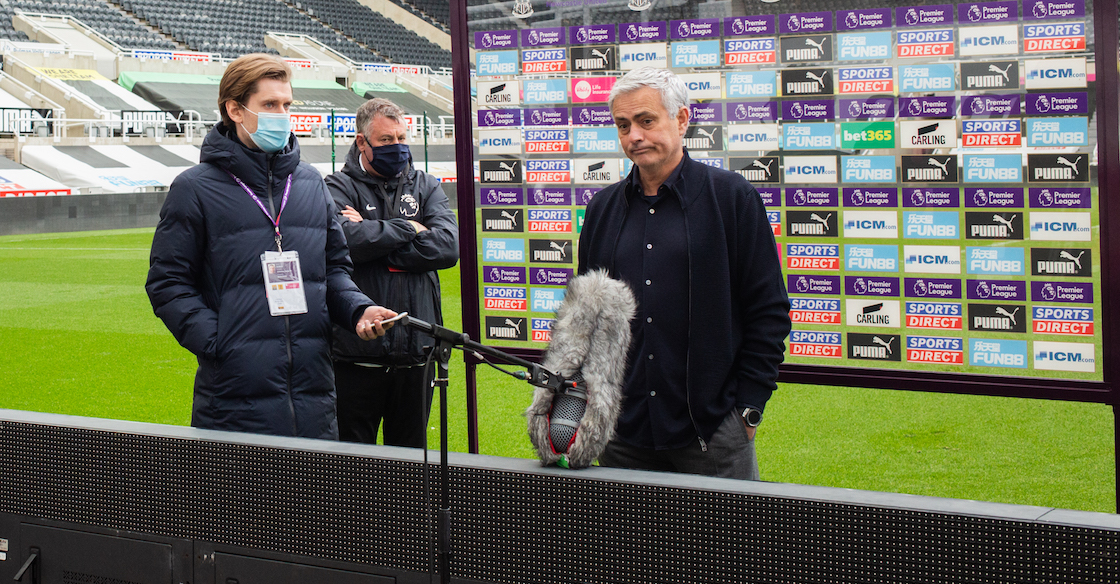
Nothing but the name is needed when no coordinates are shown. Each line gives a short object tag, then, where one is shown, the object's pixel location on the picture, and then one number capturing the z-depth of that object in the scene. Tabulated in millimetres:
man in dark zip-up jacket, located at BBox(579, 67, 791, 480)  2303
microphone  2035
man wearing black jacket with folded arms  3627
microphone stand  1813
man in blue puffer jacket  2676
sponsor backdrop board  3184
